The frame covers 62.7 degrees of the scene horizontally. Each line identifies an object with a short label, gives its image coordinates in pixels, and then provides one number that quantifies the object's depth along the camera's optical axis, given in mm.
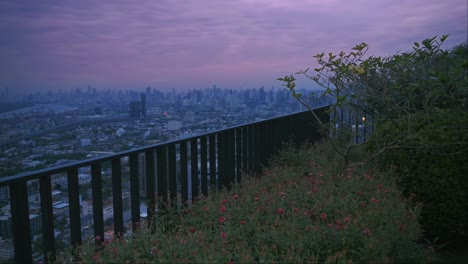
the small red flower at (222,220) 2889
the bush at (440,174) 4109
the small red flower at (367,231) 2580
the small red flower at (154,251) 2467
